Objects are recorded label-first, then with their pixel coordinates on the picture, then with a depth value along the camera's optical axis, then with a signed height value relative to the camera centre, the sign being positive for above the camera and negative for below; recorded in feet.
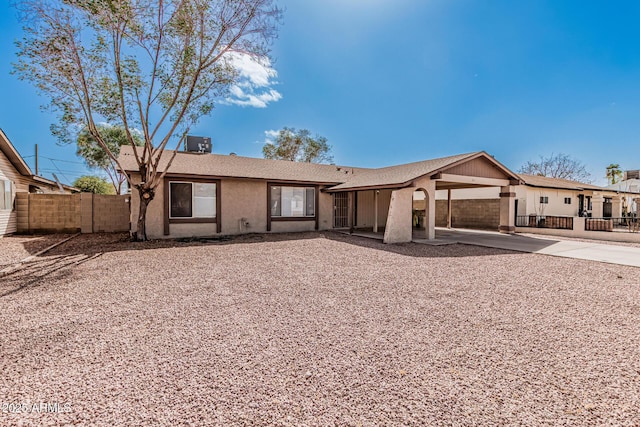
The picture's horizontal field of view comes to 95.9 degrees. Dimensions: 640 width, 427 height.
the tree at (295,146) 101.35 +22.97
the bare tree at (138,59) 28.45 +16.48
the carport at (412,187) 36.17 +3.39
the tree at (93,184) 98.07 +8.47
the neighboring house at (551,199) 56.44 +2.92
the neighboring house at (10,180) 37.32 +4.02
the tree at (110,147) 77.46 +16.98
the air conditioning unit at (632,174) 99.37 +13.99
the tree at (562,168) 117.91 +18.60
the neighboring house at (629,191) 71.56 +5.80
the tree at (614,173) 123.30 +17.66
